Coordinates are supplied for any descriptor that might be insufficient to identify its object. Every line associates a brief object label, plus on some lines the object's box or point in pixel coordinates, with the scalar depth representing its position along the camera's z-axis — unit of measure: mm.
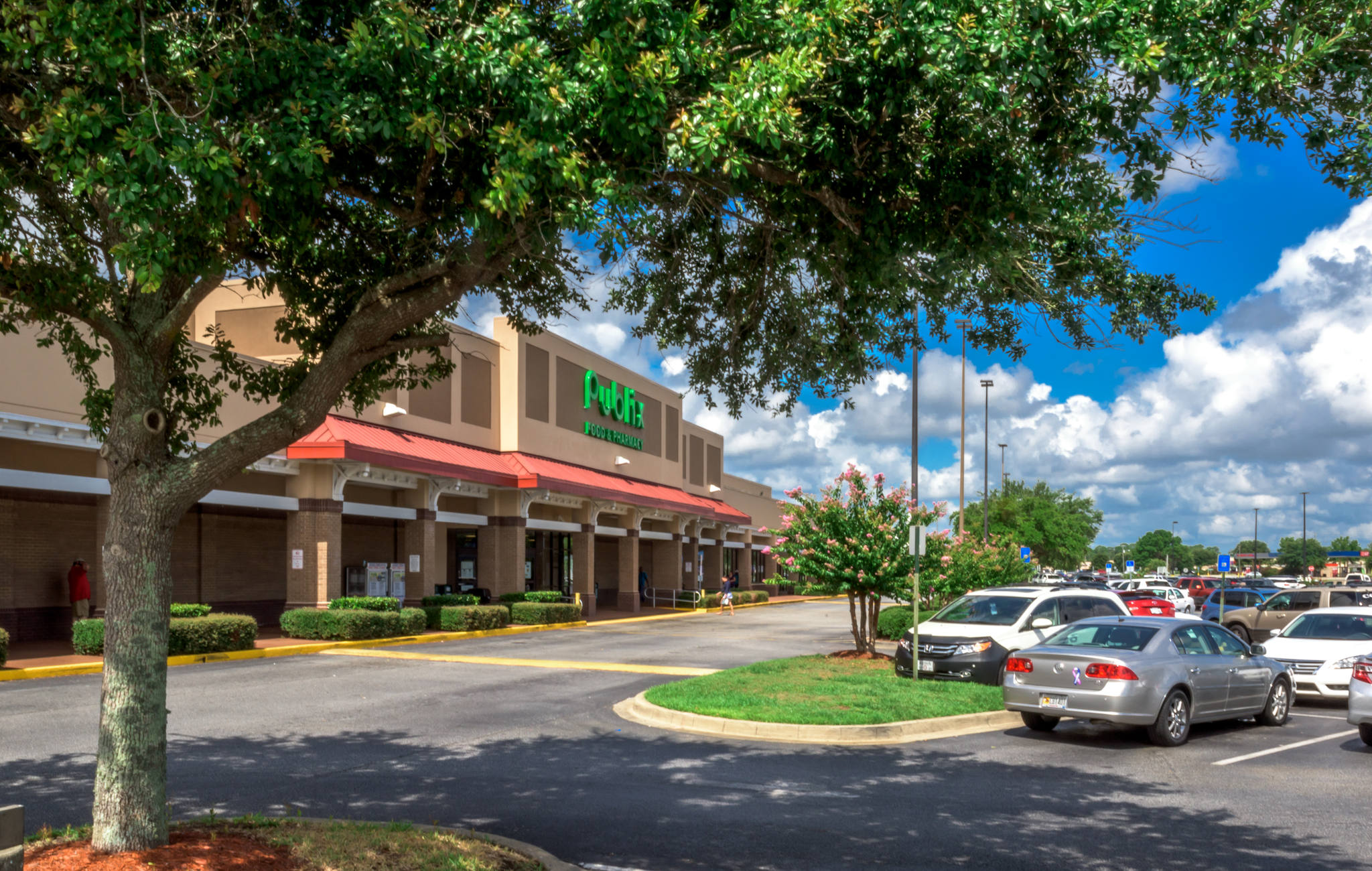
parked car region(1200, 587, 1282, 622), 32438
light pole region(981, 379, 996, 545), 63531
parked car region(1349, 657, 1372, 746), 11594
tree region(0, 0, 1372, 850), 6434
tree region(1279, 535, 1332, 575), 175500
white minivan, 16484
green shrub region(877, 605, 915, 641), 27031
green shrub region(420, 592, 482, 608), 30594
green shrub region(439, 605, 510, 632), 28781
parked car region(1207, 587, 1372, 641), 24797
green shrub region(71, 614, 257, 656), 19906
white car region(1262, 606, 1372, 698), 16188
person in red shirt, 22828
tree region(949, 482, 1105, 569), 80062
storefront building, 22859
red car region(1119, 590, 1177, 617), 30203
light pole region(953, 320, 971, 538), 50519
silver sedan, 12148
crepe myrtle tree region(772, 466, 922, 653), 20172
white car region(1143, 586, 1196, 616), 40184
